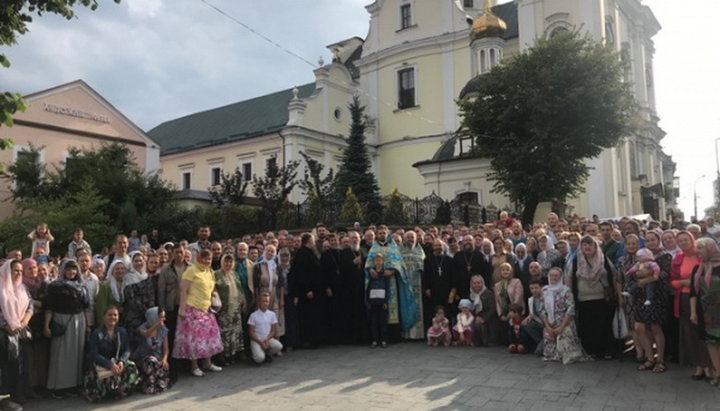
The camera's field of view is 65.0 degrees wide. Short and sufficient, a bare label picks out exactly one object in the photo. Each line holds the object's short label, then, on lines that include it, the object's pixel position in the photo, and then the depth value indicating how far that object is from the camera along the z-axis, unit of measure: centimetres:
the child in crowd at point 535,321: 853
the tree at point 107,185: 2219
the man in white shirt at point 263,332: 854
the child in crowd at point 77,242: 1134
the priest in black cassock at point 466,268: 976
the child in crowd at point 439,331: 952
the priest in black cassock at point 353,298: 999
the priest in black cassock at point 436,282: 1001
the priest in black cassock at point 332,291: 992
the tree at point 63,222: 1845
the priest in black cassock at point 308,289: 966
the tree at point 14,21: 718
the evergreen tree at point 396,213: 1927
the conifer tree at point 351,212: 1917
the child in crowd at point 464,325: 942
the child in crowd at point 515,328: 873
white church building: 3170
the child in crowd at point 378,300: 962
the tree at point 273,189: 2112
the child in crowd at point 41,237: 1055
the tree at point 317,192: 1988
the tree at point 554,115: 2250
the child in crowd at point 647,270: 730
